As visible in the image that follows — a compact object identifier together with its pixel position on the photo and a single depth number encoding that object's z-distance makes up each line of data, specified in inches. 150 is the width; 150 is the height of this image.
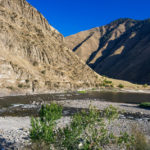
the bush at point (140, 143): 386.0
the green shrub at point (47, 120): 426.6
